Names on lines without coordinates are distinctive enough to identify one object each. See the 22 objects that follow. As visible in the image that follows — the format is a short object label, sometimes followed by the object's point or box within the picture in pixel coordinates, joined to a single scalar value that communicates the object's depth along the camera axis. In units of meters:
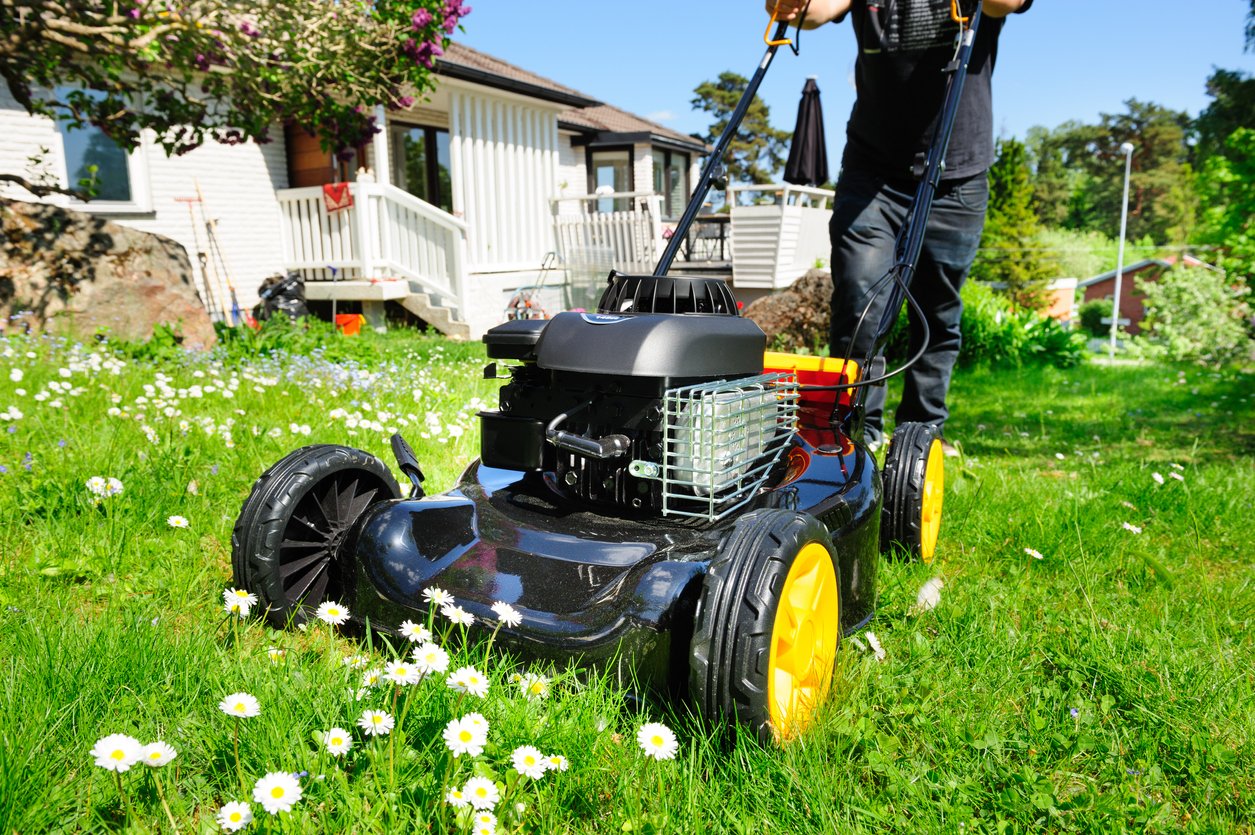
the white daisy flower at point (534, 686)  1.67
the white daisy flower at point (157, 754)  1.22
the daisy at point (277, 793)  1.19
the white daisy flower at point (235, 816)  1.17
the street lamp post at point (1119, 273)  24.28
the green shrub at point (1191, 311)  23.14
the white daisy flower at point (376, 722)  1.41
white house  10.04
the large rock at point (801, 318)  8.45
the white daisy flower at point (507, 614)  1.76
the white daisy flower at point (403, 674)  1.43
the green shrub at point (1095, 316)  47.67
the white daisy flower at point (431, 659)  1.44
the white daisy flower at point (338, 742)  1.35
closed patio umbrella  9.65
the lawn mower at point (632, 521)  1.71
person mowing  3.25
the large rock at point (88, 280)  6.14
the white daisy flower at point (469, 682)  1.44
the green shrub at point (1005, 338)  9.50
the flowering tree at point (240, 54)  5.31
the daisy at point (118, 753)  1.16
